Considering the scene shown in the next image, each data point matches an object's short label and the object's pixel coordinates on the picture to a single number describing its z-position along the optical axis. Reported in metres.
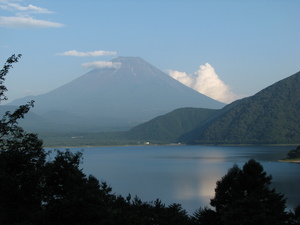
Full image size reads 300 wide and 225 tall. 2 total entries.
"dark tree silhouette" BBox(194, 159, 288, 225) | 18.08
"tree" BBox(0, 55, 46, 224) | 15.75
